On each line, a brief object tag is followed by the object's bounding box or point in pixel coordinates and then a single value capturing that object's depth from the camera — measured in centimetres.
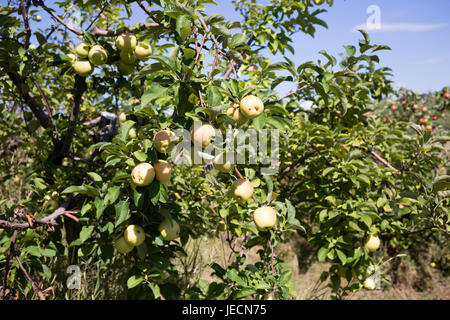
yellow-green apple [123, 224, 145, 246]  164
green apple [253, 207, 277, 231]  154
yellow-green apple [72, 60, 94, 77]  196
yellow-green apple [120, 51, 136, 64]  200
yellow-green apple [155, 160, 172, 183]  147
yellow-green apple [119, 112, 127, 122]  278
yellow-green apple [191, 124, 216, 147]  121
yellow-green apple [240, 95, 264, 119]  123
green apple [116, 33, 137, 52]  191
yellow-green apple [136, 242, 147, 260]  178
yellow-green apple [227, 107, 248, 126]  133
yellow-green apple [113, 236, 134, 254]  169
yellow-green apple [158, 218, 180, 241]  170
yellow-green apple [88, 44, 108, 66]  192
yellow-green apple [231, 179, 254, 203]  146
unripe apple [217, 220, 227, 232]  251
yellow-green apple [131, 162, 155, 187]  140
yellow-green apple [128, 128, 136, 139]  193
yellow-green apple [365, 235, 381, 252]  218
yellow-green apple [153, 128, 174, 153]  140
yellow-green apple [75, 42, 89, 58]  195
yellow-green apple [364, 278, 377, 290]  220
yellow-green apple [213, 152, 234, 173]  134
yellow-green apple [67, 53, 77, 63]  200
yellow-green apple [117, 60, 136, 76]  207
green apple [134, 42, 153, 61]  193
